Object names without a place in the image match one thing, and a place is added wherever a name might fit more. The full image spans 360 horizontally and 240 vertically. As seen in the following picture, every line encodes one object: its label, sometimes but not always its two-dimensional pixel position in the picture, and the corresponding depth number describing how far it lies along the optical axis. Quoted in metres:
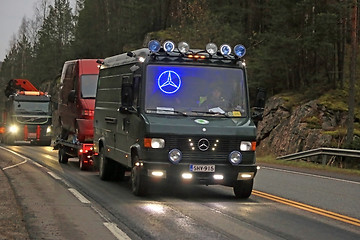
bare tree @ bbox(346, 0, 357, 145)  27.58
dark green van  11.55
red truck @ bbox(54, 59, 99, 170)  18.42
